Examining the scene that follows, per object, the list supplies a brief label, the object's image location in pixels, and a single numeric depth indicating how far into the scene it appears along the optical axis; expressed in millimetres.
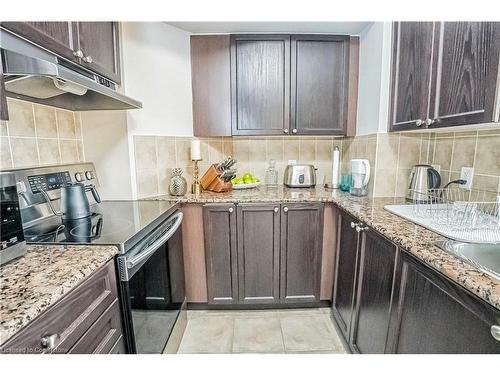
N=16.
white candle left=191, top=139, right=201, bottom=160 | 1811
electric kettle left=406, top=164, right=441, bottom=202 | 1438
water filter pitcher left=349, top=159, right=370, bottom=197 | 1677
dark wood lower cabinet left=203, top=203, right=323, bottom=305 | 1717
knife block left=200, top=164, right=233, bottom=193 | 1891
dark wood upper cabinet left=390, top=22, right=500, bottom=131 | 909
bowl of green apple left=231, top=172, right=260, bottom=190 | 2062
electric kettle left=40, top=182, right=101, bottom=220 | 1154
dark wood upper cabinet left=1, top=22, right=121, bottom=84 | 890
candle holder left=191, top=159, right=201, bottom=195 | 1869
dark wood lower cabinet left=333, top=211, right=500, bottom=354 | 655
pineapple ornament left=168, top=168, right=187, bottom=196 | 1747
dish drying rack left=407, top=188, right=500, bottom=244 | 902
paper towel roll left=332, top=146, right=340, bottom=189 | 2029
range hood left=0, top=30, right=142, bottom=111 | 811
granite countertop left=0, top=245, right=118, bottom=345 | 522
